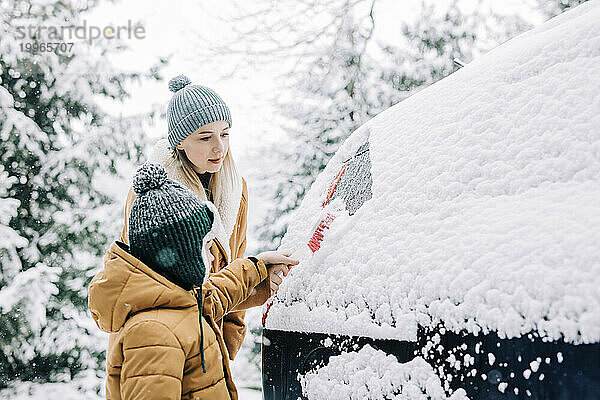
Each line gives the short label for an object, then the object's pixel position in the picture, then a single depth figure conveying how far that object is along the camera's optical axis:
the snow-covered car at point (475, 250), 1.01
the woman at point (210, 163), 2.49
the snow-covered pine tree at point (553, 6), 6.69
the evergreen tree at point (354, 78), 6.14
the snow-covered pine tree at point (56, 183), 5.05
